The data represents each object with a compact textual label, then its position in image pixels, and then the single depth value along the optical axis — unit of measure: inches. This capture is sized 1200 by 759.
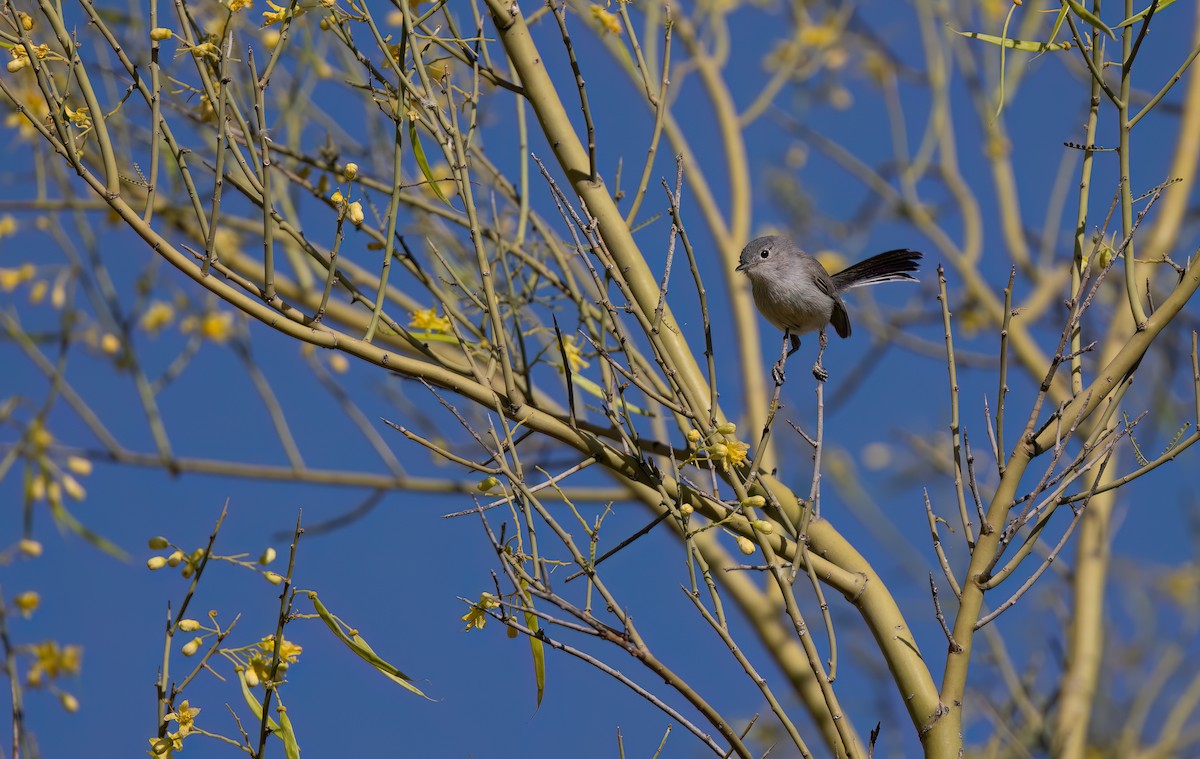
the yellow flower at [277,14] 179.4
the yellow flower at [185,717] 167.9
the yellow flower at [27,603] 258.1
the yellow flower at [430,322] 259.1
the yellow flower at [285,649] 172.9
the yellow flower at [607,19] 264.5
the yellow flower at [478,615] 168.4
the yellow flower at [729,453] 182.7
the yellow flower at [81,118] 177.6
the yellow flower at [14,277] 411.2
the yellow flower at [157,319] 458.0
